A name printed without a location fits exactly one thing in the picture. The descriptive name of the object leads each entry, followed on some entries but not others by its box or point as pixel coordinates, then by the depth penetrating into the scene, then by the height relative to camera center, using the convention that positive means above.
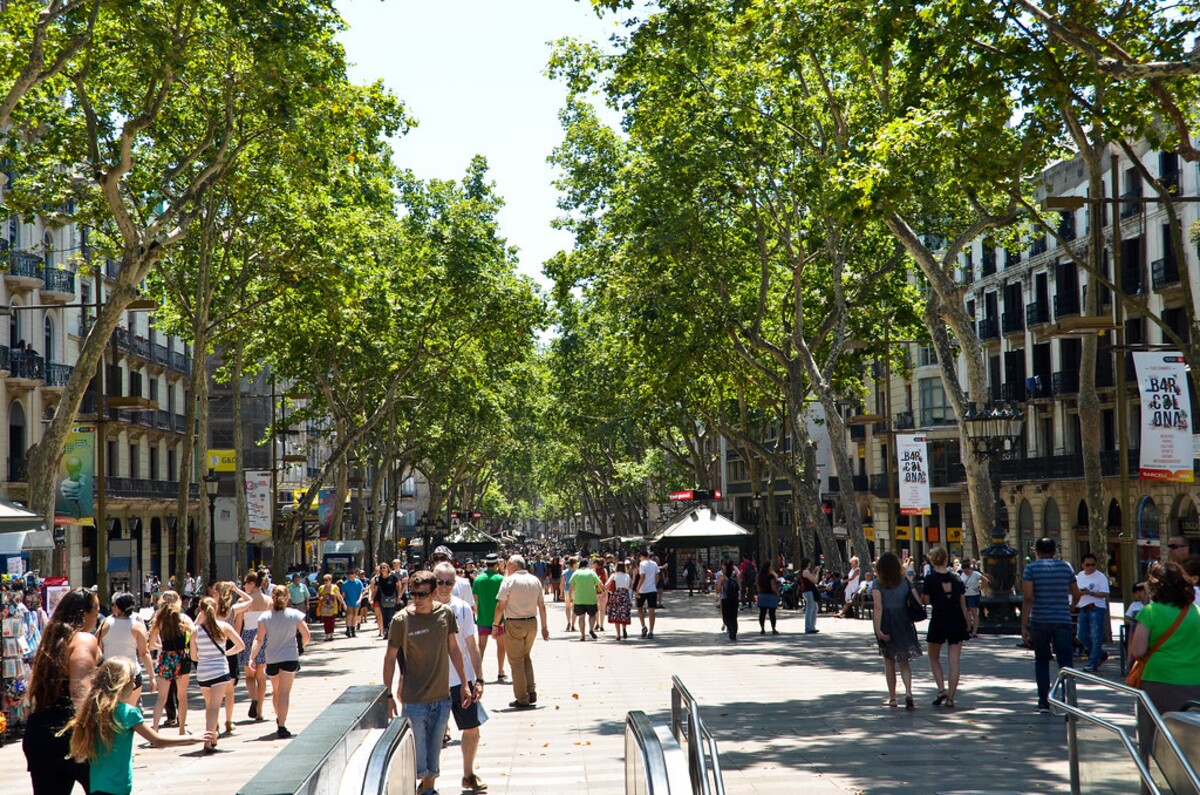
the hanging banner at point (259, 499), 36.41 +1.13
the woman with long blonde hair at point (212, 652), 13.44 -1.09
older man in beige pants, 15.17 -1.01
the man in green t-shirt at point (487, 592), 17.34 -0.74
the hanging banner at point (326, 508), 56.91 +1.33
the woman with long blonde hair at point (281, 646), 13.78 -1.09
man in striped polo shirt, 12.95 -0.86
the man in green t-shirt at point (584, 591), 26.41 -1.17
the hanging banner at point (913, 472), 30.66 +1.10
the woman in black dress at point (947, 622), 13.82 -1.04
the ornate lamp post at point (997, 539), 23.23 -0.38
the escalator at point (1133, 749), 6.33 -1.15
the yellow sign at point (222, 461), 40.72 +2.46
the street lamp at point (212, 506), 31.88 +0.94
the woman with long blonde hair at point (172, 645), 14.21 -1.06
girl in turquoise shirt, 6.53 -0.90
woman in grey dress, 13.70 -1.01
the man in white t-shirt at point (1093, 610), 18.05 -1.27
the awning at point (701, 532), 38.91 -0.14
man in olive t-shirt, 9.73 -0.90
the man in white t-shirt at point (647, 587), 26.91 -1.15
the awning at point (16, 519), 14.24 +0.31
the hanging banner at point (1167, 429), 18.97 +1.18
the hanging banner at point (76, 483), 27.34 +1.40
